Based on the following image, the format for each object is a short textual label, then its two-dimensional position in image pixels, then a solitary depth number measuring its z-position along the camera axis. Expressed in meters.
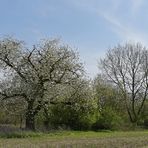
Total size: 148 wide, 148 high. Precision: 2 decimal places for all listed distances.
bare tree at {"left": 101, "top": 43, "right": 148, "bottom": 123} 33.52
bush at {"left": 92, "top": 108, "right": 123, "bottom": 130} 25.20
